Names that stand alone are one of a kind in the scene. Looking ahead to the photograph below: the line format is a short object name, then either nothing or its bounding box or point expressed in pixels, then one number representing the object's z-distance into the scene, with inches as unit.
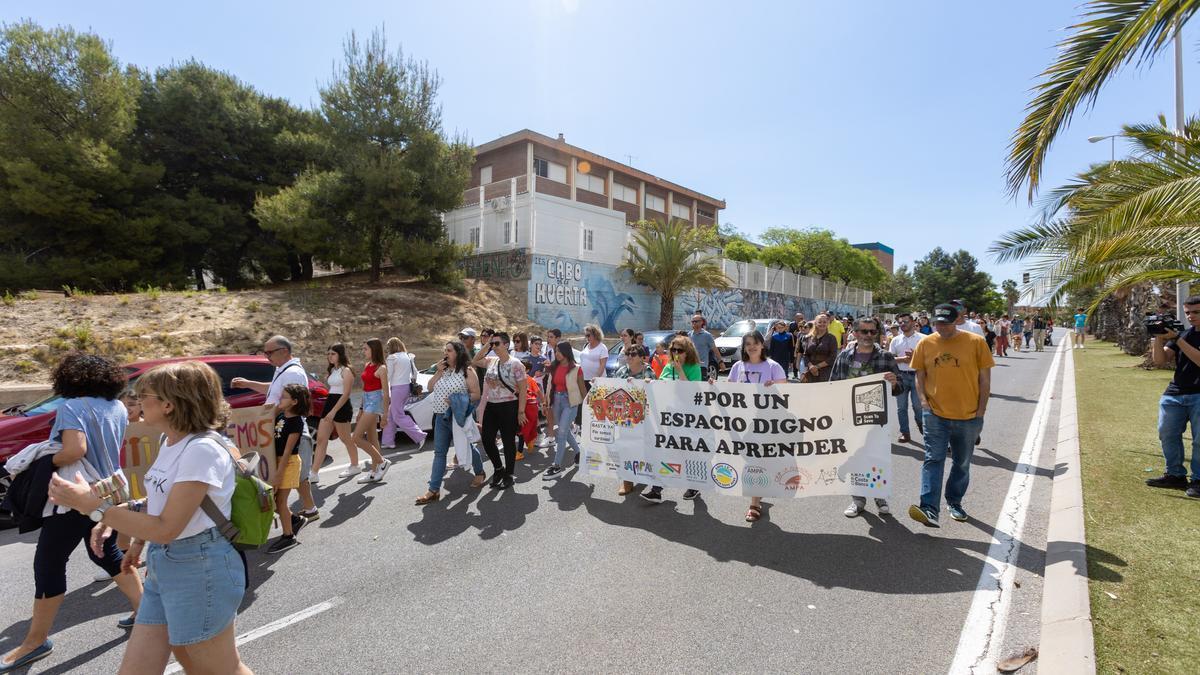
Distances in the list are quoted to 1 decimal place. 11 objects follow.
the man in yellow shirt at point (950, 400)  186.2
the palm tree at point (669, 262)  1048.8
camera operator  208.4
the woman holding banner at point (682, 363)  232.8
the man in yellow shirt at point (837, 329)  449.1
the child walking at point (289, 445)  190.5
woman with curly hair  117.4
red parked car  213.3
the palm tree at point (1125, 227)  213.3
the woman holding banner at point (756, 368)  217.0
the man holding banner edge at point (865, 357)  253.1
